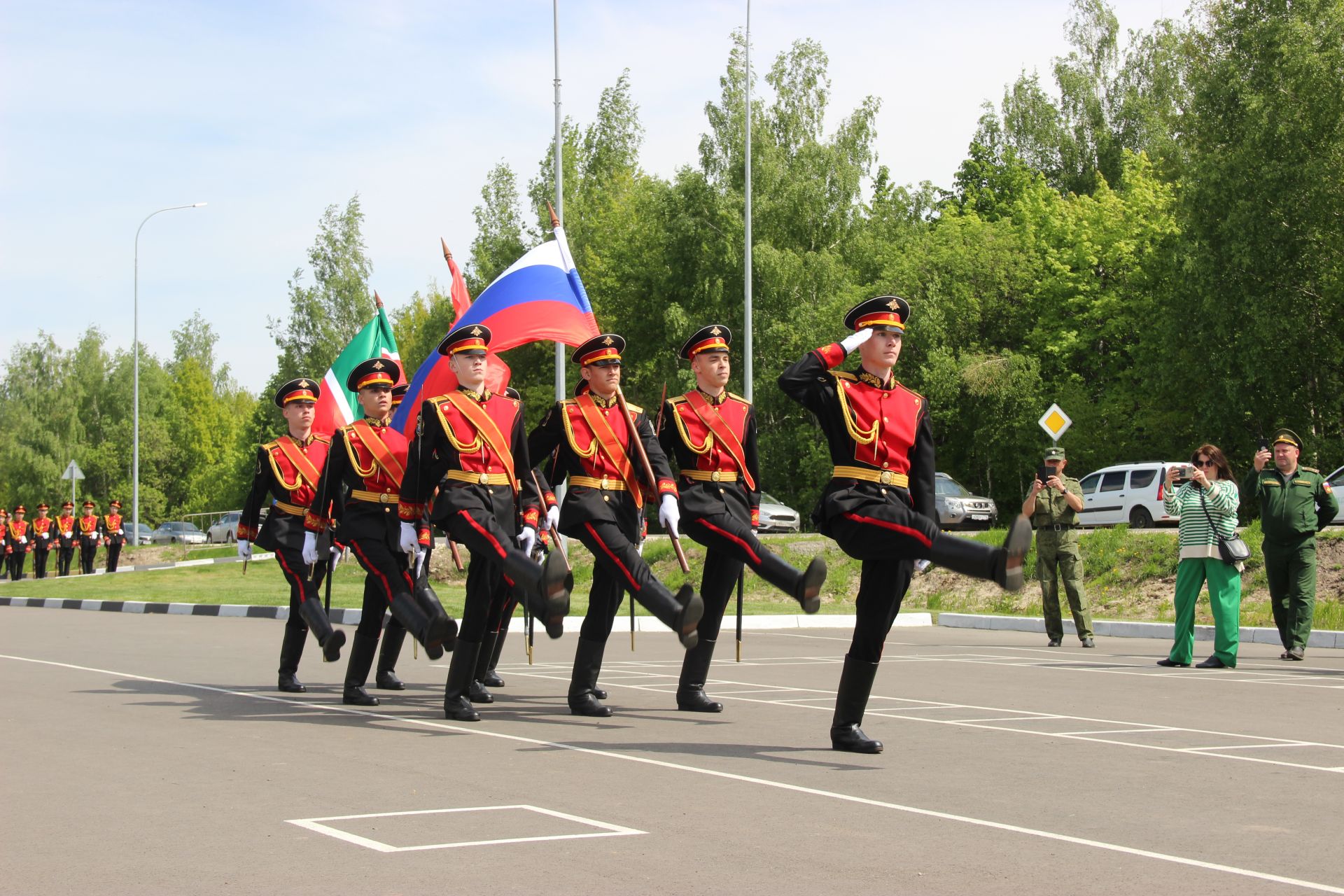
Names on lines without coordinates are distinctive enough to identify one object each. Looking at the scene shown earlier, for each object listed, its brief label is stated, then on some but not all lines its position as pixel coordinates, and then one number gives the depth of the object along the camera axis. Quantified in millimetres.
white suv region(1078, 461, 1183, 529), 34531
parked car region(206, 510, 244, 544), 68625
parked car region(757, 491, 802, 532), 41812
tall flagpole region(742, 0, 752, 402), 36031
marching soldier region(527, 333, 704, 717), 8695
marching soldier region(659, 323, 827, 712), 8766
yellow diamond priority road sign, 24156
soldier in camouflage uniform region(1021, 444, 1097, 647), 16266
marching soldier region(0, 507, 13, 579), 41719
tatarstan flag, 14469
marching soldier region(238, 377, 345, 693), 10984
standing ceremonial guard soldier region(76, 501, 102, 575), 42250
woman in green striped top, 13250
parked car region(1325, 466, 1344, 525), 29719
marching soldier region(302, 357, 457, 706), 9586
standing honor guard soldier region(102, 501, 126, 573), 41312
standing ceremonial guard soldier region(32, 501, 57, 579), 41281
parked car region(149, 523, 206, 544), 72375
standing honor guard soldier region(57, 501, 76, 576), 42250
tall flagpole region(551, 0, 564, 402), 27359
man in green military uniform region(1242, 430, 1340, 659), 14203
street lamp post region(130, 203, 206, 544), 48531
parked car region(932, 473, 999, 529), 38969
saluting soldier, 7570
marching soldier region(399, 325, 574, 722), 8820
